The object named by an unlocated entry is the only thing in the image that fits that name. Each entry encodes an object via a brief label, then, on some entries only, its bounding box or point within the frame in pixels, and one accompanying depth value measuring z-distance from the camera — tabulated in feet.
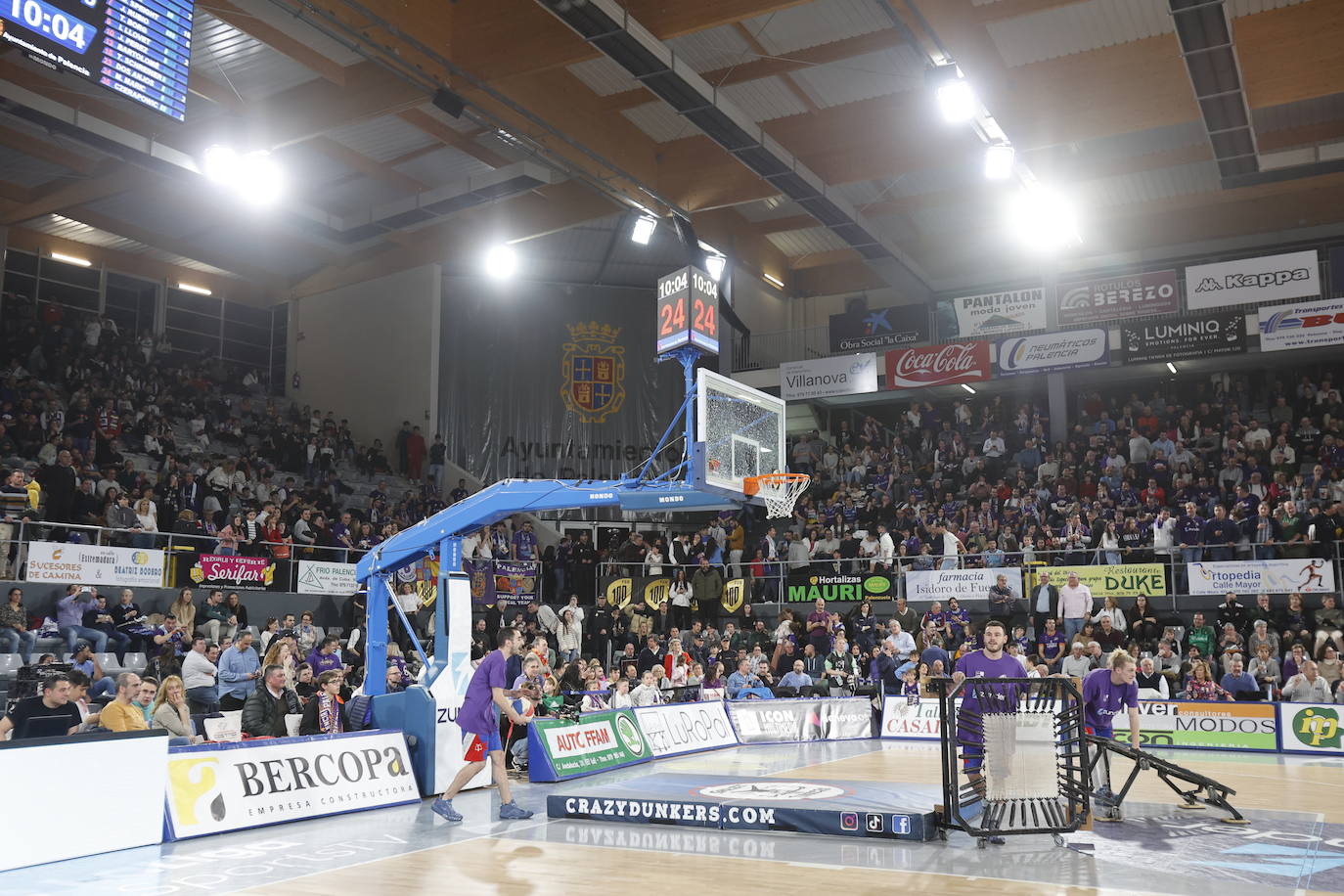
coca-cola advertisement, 90.33
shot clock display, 41.96
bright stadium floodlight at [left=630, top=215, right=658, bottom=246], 75.87
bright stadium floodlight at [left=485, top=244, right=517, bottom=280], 81.41
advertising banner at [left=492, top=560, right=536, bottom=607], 77.71
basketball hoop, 45.32
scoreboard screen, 35.17
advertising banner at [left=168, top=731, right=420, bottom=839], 30.73
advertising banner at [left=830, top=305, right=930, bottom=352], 93.86
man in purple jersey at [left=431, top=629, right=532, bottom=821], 33.22
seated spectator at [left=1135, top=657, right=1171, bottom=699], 60.54
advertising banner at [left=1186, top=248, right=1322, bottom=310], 79.15
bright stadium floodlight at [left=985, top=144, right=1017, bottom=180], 66.44
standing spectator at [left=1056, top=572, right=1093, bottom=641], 68.08
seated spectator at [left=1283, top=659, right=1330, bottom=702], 57.26
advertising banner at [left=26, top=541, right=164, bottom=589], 53.57
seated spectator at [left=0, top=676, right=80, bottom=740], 29.76
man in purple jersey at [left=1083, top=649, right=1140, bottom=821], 34.58
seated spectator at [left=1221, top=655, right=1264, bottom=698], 59.26
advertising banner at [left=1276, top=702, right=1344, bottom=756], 55.83
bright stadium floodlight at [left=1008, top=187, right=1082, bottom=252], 77.56
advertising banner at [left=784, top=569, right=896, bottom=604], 77.87
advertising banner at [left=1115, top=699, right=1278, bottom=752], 57.52
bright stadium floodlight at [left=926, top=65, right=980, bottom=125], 57.06
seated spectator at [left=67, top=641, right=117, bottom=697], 43.52
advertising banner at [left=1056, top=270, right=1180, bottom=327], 84.12
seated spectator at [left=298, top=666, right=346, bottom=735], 39.29
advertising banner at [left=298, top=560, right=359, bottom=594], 66.90
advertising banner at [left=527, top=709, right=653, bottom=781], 43.19
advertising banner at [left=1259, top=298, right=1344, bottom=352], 79.97
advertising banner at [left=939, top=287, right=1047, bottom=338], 87.76
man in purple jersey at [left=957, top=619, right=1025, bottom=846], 28.04
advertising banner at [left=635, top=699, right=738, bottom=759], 52.44
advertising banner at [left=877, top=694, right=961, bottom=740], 65.46
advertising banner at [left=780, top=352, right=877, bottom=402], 93.04
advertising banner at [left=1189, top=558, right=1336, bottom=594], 65.26
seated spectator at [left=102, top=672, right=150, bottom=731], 32.58
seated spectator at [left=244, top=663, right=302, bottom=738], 37.24
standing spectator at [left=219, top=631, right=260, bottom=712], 45.62
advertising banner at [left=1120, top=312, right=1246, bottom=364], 82.89
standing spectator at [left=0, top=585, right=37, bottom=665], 48.39
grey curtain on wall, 100.22
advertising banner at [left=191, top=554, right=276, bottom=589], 61.77
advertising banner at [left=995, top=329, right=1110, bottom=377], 85.97
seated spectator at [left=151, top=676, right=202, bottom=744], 35.55
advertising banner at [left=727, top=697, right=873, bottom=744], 60.80
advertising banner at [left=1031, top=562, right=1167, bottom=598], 69.67
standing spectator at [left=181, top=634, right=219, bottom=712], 46.57
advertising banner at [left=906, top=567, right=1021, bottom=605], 74.02
